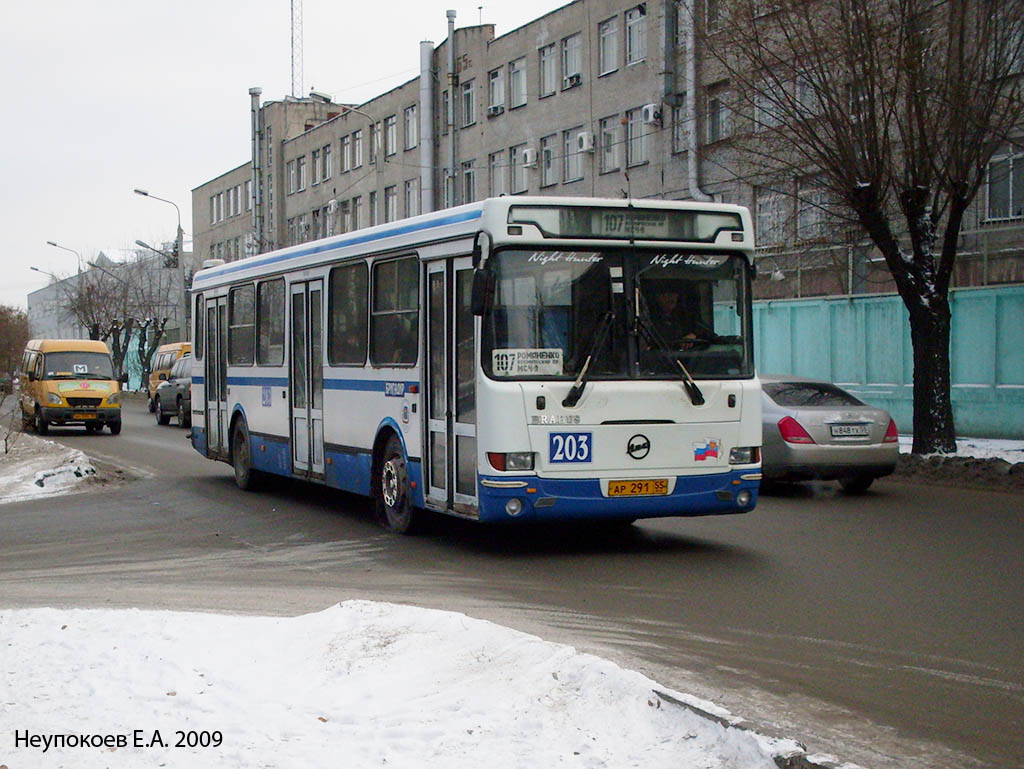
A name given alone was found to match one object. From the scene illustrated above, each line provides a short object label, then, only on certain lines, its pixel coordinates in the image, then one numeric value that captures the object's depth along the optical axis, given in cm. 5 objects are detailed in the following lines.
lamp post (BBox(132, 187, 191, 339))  5899
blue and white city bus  1105
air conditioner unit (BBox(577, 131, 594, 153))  4316
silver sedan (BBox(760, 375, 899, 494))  1655
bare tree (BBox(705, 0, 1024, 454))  1870
